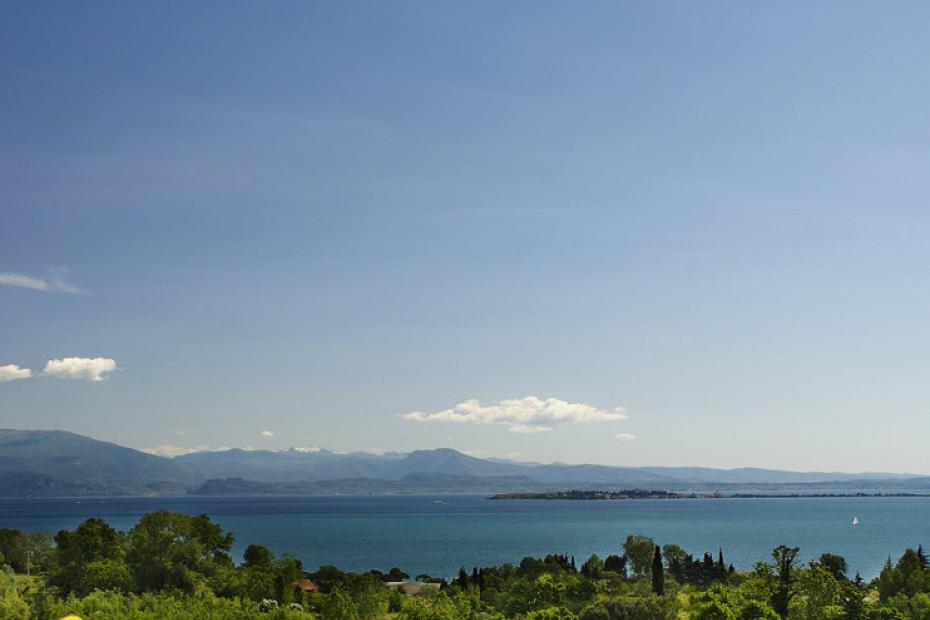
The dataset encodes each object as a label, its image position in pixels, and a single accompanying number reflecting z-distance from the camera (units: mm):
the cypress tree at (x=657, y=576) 101025
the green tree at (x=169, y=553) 88125
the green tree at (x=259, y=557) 108062
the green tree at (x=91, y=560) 86562
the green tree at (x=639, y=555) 122500
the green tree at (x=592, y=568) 119525
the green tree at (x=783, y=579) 71381
